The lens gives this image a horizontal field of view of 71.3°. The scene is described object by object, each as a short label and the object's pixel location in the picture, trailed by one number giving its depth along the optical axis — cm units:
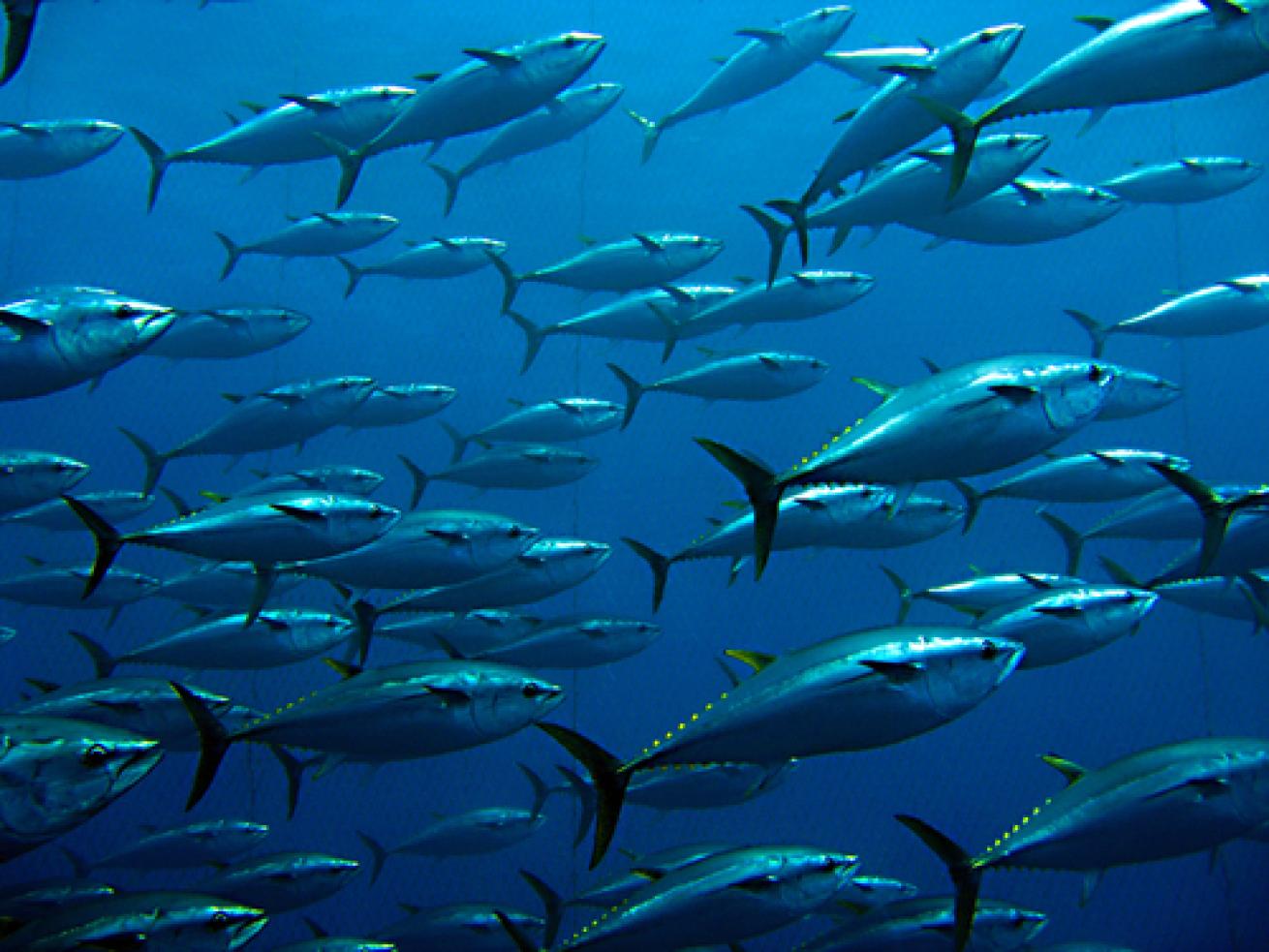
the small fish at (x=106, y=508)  477
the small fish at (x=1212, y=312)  403
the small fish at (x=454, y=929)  354
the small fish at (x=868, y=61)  448
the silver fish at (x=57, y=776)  191
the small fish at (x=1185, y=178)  447
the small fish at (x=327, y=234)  472
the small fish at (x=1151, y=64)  188
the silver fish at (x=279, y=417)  380
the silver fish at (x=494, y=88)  293
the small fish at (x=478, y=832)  425
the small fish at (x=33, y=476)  348
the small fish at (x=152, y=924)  215
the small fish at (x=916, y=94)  239
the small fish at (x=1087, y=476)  351
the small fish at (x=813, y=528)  313
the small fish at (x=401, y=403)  483
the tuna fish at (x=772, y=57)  363
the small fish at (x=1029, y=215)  326
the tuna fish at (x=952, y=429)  187
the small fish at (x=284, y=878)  346
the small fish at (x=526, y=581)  342
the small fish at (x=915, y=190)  275
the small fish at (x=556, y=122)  408
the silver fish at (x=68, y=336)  231
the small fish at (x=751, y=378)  406
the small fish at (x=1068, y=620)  282
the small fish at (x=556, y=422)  477
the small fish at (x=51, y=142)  433
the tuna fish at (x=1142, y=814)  213
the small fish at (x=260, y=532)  248
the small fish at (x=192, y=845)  392
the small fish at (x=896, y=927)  263
